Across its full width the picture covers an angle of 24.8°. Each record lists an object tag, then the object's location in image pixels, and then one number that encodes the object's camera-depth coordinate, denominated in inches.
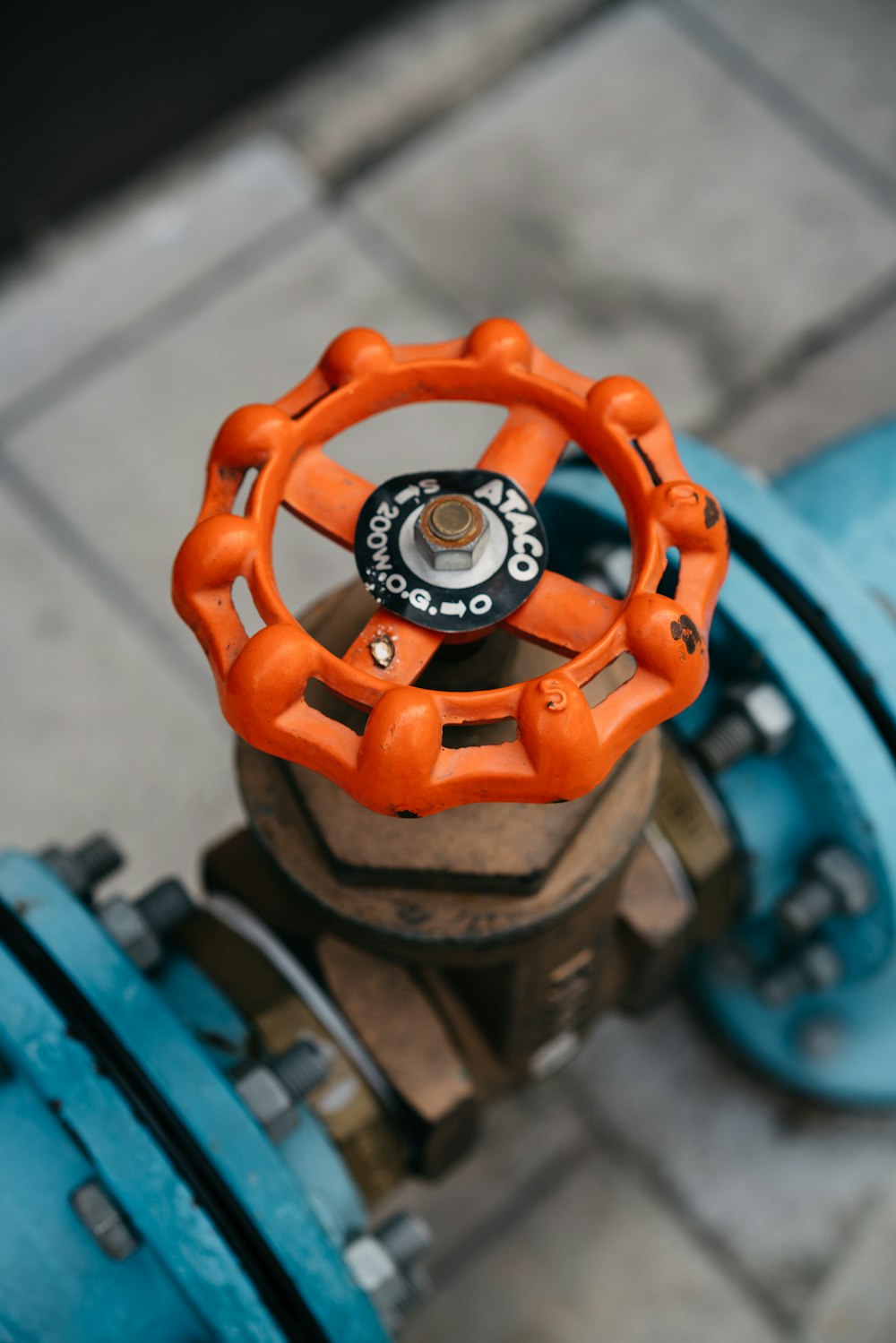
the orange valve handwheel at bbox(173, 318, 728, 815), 17.4
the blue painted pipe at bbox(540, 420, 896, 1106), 23.4
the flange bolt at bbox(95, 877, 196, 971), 22.4
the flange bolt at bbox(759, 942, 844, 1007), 26.2
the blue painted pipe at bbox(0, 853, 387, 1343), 20.1
